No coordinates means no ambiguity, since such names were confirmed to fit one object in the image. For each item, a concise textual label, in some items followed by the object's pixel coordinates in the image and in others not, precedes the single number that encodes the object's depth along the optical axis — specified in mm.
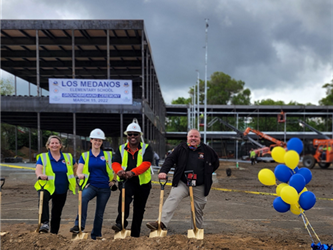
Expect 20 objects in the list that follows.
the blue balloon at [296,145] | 5113
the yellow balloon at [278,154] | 5141
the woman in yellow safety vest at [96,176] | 5273
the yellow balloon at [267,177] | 5184
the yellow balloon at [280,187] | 5046
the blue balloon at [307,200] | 4738
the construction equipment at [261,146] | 33394
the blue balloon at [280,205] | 4949
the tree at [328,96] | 65819
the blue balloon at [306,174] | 5216
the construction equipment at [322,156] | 26078
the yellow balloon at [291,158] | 4969
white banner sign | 17188
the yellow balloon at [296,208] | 4943
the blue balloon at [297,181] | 4809
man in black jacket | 5227
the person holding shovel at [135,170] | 5252
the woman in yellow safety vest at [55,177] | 5195
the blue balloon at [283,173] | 5035
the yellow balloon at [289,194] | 4686
